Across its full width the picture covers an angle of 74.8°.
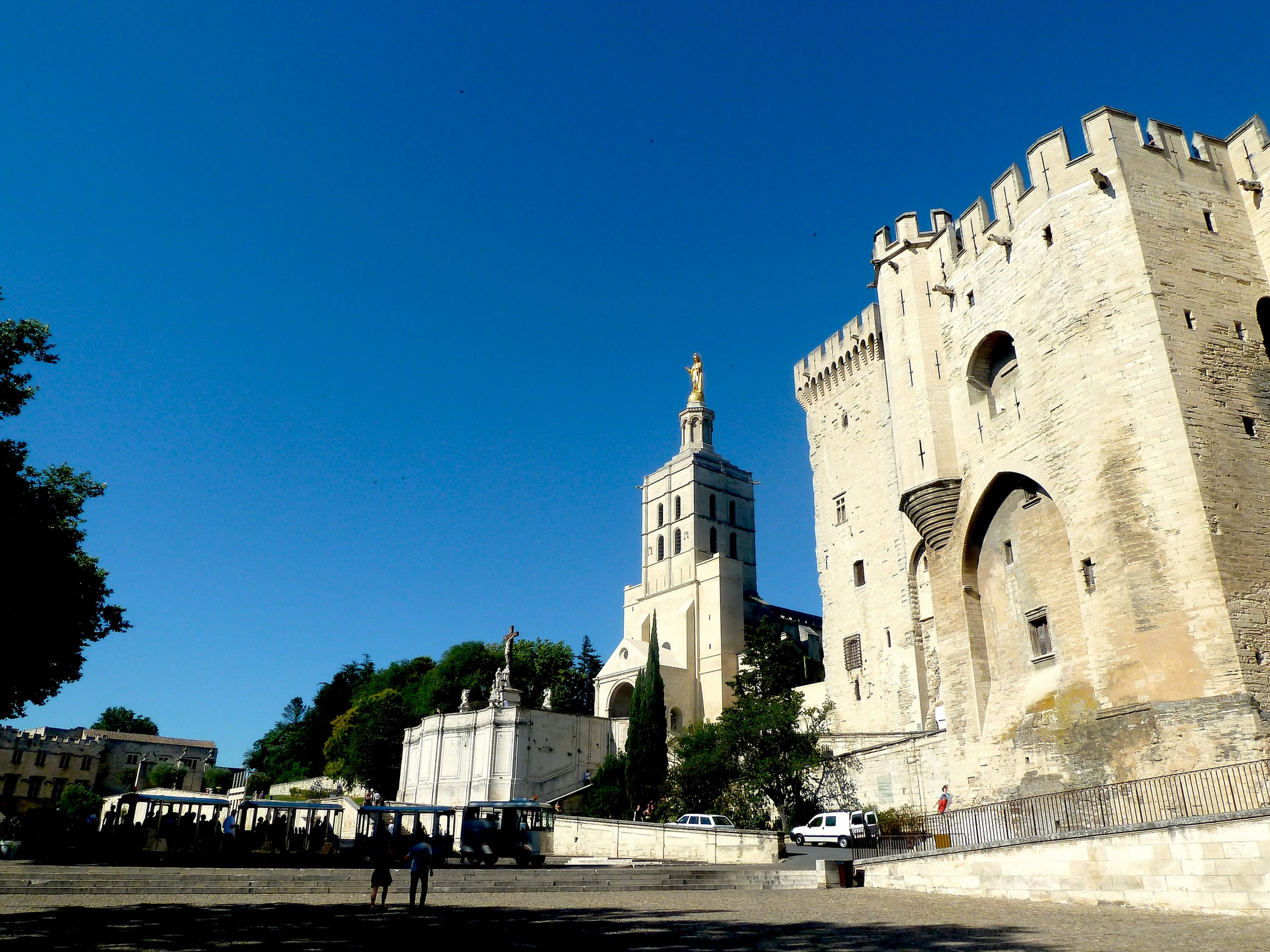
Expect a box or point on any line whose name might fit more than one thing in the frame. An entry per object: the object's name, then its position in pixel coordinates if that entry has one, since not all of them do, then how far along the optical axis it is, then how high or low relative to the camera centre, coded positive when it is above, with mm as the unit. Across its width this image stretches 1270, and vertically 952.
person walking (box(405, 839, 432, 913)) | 12398 -941
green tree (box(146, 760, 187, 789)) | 71500 +1465
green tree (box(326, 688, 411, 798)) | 53719 +3032
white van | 24188 -770
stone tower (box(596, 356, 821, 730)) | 49750 +12891
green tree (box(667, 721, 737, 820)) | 30953 +790
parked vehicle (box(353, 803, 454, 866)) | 22484 -1042
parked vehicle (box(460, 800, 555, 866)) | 23828 -942
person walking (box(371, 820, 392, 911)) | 12953 -974
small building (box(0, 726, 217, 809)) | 66000 +2898
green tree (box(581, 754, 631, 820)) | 37656 +230
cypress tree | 37500 +2635
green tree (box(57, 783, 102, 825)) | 56462 -422
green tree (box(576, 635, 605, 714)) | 64125 +9797
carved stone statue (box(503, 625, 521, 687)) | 45775 +8226
